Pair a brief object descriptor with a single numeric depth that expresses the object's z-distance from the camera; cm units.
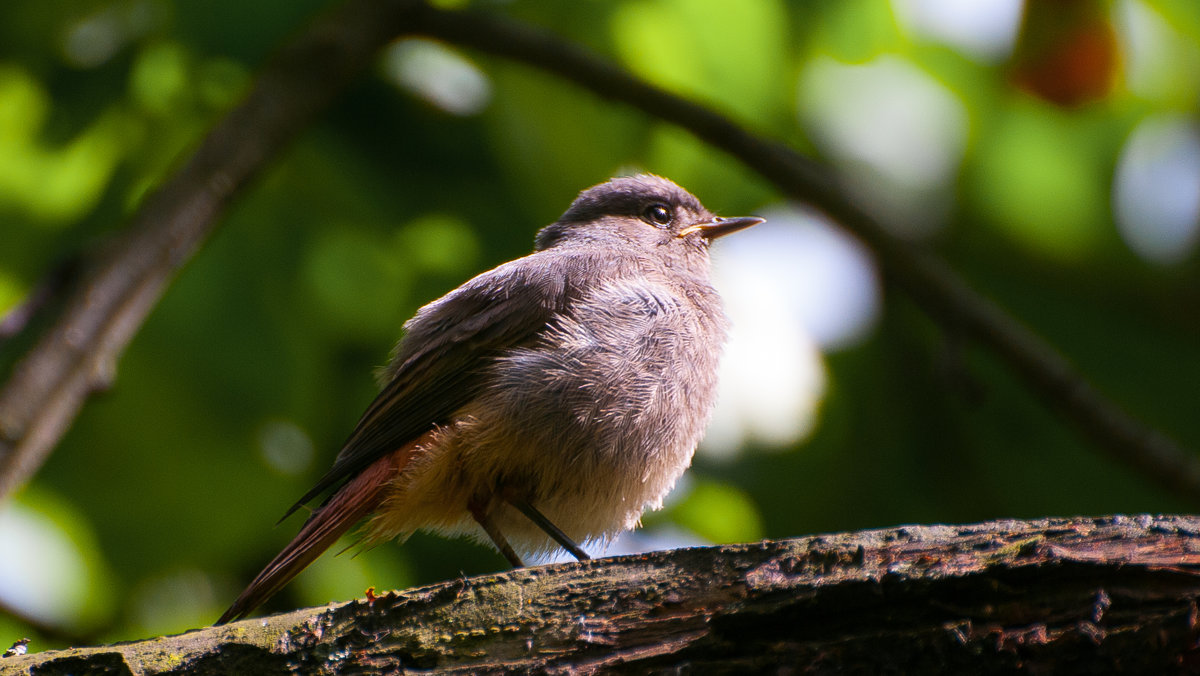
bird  729
